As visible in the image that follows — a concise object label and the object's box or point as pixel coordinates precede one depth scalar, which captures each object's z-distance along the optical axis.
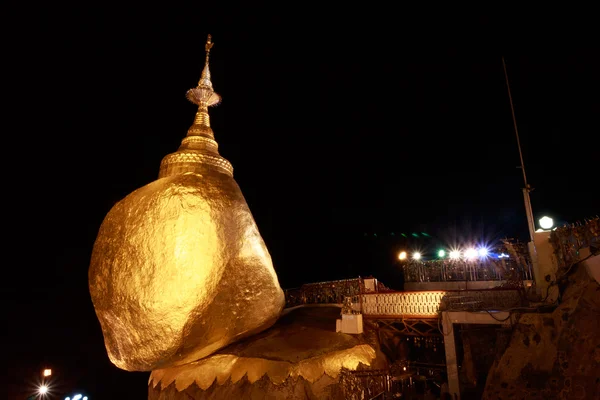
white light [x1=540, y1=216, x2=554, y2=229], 11.24
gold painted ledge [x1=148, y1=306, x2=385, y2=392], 9.98
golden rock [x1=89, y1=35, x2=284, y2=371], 8.94
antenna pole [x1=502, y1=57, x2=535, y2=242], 11.40
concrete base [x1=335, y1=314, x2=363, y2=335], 12.25
